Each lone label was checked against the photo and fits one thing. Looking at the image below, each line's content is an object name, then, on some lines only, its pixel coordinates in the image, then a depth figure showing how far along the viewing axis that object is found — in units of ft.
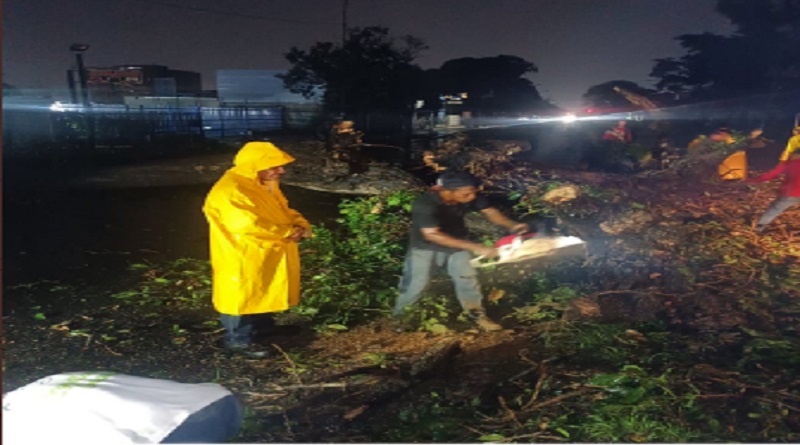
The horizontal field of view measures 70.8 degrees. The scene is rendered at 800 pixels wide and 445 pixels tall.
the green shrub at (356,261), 16.20
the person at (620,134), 31.91
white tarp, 8.05
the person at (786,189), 19.89
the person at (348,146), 28.14
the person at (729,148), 27.73
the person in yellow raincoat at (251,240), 11.86
